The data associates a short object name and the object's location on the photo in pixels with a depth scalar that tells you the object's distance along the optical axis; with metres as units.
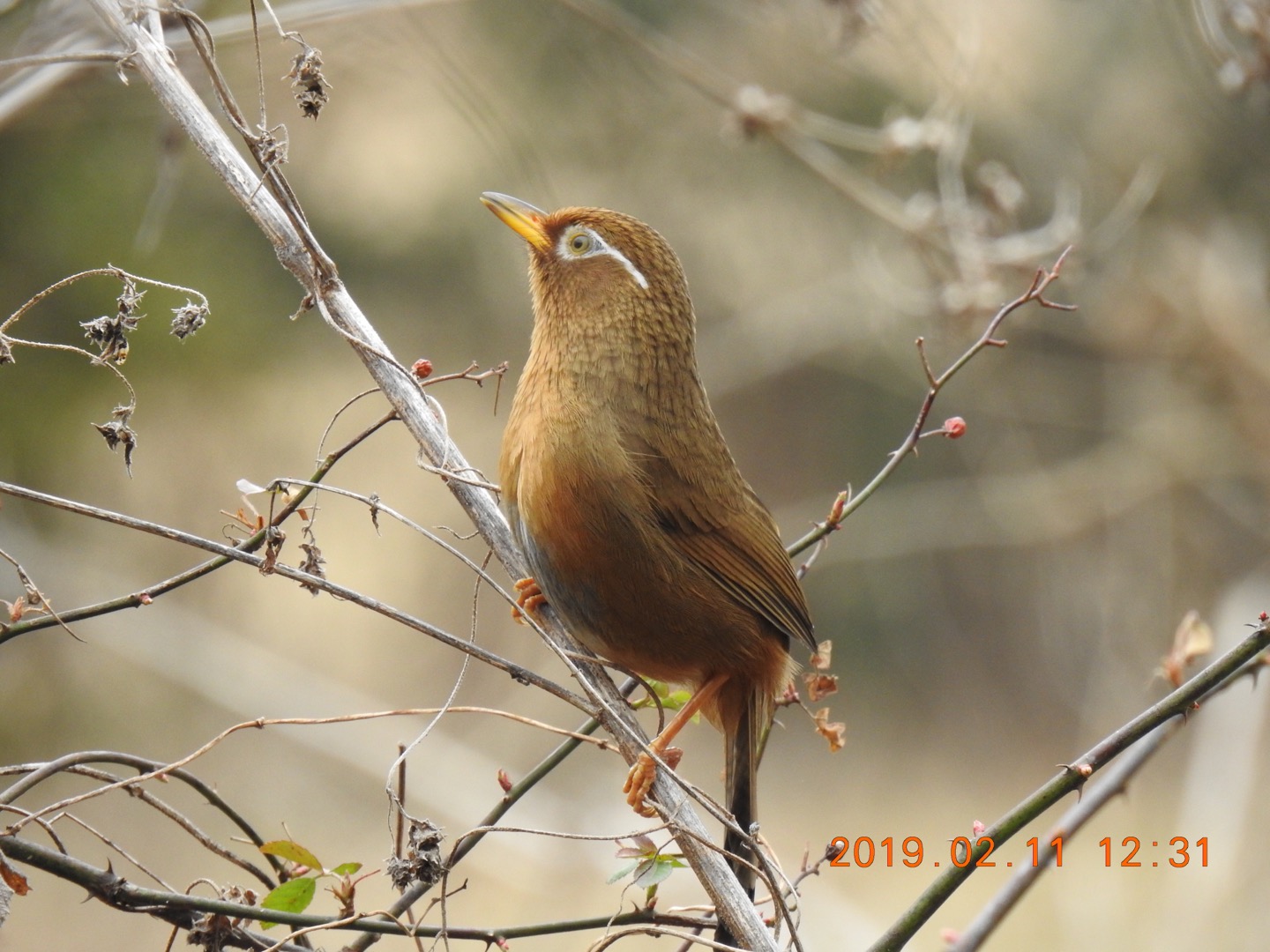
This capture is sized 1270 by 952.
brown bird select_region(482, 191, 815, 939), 6.07
